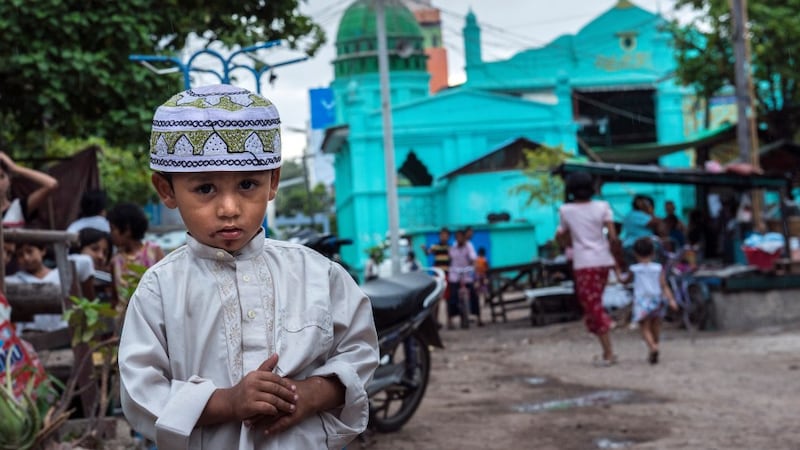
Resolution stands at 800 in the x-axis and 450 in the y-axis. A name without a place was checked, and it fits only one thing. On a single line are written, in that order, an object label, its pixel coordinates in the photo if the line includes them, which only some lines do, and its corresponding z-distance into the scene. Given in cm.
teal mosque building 3884
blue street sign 4550
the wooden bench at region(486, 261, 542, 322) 2044
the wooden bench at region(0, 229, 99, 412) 728
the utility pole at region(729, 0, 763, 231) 2036
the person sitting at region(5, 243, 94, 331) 838
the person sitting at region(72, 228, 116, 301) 969
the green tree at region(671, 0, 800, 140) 2916
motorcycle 805
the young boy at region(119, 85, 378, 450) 308
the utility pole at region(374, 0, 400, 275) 2455
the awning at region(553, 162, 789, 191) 1664
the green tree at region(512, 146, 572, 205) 3278
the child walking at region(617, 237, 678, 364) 1208
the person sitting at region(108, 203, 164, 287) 834
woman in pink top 1177
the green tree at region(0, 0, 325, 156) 1266
